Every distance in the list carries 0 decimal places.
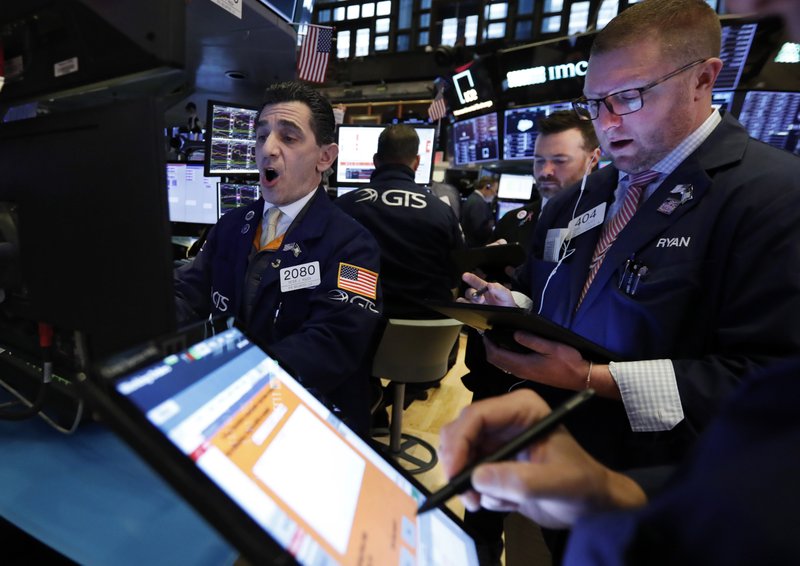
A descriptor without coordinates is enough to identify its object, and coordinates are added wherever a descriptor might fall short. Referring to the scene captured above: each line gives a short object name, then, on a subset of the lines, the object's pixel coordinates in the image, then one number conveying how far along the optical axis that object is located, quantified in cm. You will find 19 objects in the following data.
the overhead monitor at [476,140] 510
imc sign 419
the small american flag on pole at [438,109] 589
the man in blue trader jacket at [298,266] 119
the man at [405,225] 229
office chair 197
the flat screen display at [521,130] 463
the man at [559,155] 243
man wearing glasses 81
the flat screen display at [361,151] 319
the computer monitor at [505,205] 554
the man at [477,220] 433
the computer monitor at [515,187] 550
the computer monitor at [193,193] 280
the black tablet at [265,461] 32
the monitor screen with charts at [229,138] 245
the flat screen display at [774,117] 328
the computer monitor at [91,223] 53
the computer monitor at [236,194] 271
